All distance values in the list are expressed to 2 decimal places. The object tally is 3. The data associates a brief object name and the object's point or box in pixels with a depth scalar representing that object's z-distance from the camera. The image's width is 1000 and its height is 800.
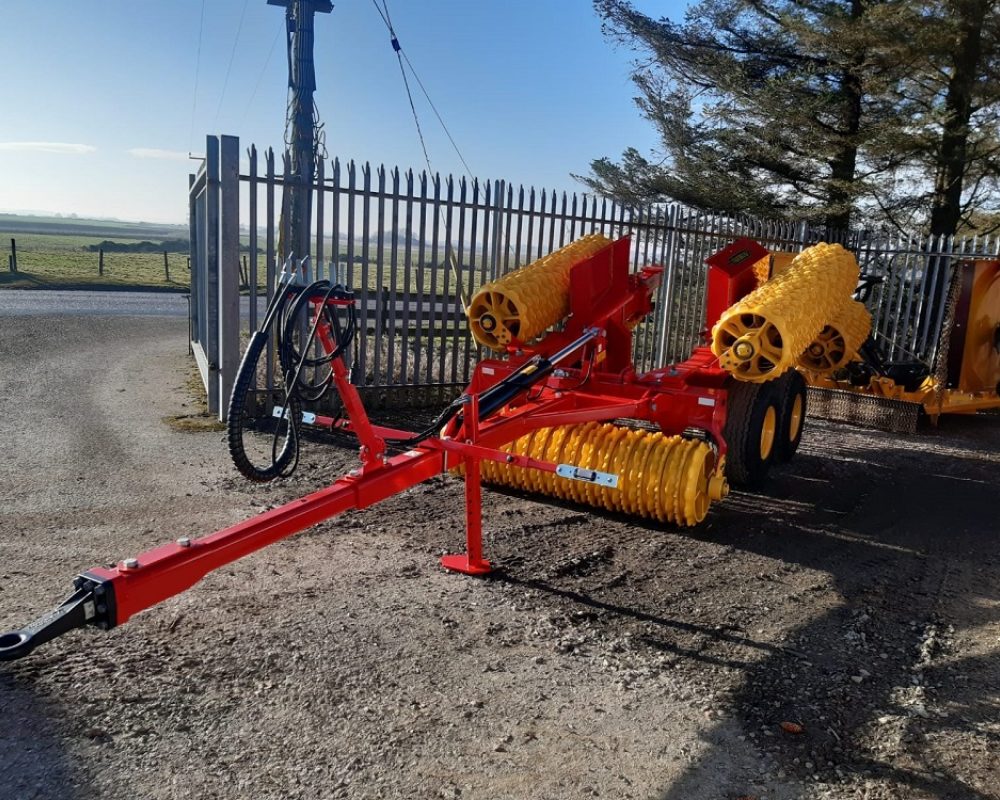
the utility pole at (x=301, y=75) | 11.41
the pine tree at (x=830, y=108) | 13.06
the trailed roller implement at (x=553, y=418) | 3.10
